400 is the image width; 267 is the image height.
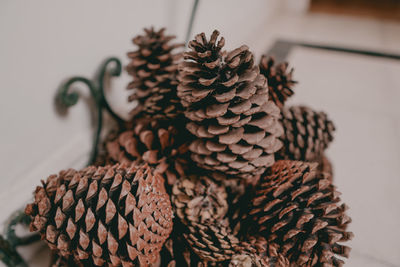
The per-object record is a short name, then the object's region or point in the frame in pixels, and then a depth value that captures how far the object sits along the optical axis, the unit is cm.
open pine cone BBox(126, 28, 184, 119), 39
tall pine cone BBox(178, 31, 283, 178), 29
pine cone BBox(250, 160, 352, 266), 29
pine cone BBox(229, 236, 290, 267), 28
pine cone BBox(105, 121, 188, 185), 37
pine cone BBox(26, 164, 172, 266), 27
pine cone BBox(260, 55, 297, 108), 37
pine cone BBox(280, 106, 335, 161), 40
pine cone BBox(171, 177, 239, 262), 31
